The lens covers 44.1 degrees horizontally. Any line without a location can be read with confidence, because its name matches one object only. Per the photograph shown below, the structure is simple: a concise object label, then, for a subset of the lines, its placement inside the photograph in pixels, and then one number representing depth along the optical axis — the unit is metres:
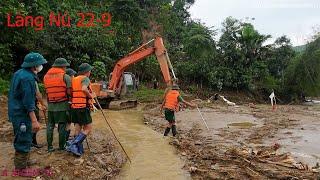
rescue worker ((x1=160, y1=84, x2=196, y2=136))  10.92
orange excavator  19.22
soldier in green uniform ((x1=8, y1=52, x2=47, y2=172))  5.88
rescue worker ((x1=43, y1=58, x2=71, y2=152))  7.22
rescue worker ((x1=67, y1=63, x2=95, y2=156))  7.16
